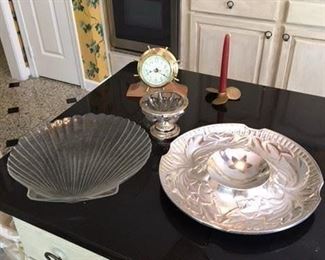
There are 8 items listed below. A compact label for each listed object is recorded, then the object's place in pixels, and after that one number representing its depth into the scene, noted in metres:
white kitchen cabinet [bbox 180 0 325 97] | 1.91
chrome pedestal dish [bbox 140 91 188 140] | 1.00
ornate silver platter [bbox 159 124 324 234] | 0.76
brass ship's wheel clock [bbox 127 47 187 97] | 1.12
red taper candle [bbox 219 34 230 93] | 1.09
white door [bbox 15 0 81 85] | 2.71
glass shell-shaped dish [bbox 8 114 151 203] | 0.84
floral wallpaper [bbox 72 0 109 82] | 2.56
